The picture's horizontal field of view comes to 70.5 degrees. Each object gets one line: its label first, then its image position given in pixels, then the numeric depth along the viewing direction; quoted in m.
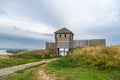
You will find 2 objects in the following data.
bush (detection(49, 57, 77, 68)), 7.05
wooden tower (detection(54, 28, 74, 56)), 15.95
